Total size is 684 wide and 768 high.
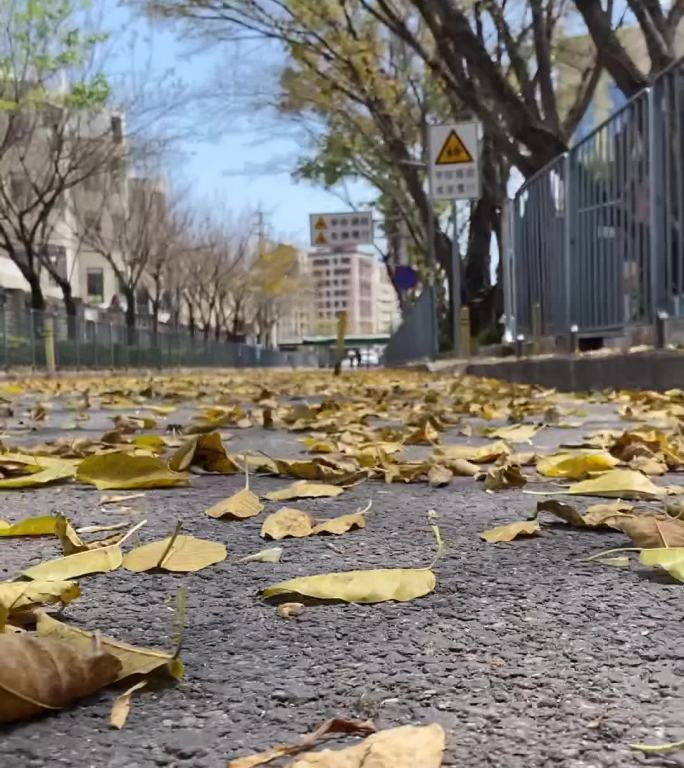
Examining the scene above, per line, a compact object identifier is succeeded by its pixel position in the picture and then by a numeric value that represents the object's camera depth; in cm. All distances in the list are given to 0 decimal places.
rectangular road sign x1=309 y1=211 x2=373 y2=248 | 2273
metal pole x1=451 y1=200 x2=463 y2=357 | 1541
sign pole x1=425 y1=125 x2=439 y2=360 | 1939
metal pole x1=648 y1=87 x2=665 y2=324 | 602
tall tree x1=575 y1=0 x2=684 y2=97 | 941
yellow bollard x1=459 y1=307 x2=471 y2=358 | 1606
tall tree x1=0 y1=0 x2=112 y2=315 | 2241
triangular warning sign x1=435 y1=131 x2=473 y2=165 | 1301
